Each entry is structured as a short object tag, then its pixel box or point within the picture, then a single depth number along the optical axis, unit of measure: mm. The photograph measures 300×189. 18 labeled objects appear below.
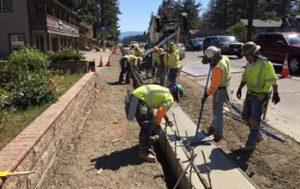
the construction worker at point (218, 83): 4229
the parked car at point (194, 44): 29237
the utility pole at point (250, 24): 33406
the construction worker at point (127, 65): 9844
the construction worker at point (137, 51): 11067
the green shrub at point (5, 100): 3884
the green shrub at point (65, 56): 10348
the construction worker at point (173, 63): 8044
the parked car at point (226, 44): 18495
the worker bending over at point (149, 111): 3805
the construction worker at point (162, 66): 8491
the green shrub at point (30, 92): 4554
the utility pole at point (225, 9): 61064
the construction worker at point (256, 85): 3968
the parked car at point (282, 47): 11384
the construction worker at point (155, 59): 9705
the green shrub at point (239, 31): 41647
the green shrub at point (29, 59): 6956
